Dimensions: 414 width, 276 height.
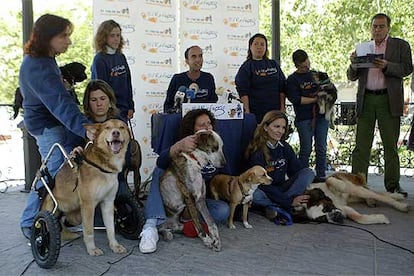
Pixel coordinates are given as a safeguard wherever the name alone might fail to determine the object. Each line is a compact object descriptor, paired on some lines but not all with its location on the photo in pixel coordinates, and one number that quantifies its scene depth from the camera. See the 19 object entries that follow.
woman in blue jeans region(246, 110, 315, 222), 3.69
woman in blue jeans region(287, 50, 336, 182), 4.75
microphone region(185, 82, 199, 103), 4.31
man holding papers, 4.48
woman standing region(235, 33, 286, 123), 4.62
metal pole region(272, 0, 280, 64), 6.16
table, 3.79
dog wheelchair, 2.59
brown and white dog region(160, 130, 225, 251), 3.04
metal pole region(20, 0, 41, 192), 5.00
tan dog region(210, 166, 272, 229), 3.32
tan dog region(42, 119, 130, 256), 2.70
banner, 5.32
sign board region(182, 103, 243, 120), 3.77
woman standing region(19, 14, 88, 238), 2.65
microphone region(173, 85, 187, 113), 4.18
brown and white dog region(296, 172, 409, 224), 3.63
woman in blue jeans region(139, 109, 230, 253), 3.05
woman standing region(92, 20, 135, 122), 4.12
